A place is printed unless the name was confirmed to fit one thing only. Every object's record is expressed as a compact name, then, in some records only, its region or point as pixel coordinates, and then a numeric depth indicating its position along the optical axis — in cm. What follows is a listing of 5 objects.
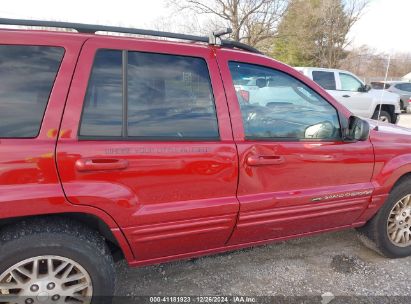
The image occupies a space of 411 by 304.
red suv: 173
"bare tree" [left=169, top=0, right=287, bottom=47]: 1903
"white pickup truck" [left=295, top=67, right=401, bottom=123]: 895
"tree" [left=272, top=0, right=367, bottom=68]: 2119
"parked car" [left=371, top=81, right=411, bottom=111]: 1591
